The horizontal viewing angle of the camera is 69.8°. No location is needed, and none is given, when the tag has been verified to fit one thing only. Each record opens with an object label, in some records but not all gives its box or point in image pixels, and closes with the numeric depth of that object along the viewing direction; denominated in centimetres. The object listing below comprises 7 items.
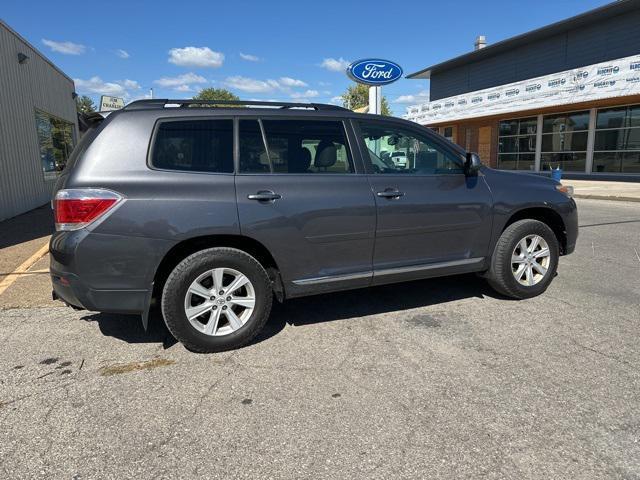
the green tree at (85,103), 6596
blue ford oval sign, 1452
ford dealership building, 1942
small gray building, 1075
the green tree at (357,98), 6331
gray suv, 325
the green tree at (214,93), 6156
